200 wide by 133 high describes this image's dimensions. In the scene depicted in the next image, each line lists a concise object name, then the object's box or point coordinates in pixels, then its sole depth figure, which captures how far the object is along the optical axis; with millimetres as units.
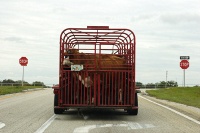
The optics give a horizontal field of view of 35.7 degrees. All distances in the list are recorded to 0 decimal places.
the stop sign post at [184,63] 27419
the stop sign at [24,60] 33614
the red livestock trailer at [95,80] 10222
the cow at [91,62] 10264
